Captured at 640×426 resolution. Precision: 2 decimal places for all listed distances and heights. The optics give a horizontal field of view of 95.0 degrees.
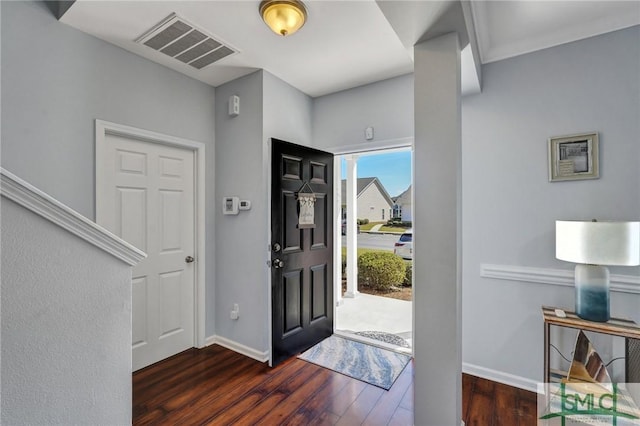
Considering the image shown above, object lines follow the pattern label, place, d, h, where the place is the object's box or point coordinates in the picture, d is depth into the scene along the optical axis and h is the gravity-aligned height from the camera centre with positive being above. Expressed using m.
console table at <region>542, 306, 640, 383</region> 1.66 -0.69
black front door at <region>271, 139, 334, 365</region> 2.53 -0.35
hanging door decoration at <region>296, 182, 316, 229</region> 2.77 +0.06
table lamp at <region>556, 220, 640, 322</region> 1.61 -0.24
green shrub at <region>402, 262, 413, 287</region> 5.50 -1.16
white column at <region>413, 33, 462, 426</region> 1.56 -0.11
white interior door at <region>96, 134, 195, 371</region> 2.34 -0.11
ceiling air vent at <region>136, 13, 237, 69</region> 2.01 +1.28
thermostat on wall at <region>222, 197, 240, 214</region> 2.77 +0.07
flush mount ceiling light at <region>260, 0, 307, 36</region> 1.76 +1.22
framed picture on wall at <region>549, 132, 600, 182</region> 1.95 +0.37
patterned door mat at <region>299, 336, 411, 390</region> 2.34 -1.31
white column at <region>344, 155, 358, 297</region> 4.74 -0.26
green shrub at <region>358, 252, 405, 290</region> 5.36 -1.06
